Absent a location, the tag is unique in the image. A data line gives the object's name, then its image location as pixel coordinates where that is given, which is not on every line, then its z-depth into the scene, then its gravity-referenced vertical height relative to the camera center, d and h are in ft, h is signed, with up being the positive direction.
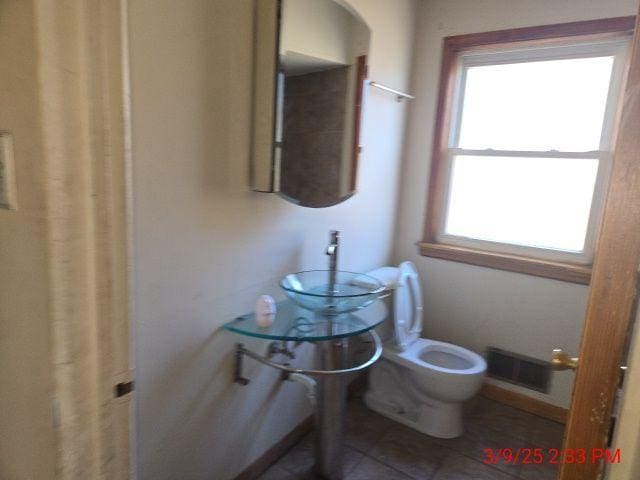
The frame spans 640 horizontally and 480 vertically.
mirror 4.38 +0.98
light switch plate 2.54 -0.10
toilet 6.43 -3.20
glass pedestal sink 4.54 -2.18
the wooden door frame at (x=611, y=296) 1.69 -0.46
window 6.70 +0.80
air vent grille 7.36 -3.44
